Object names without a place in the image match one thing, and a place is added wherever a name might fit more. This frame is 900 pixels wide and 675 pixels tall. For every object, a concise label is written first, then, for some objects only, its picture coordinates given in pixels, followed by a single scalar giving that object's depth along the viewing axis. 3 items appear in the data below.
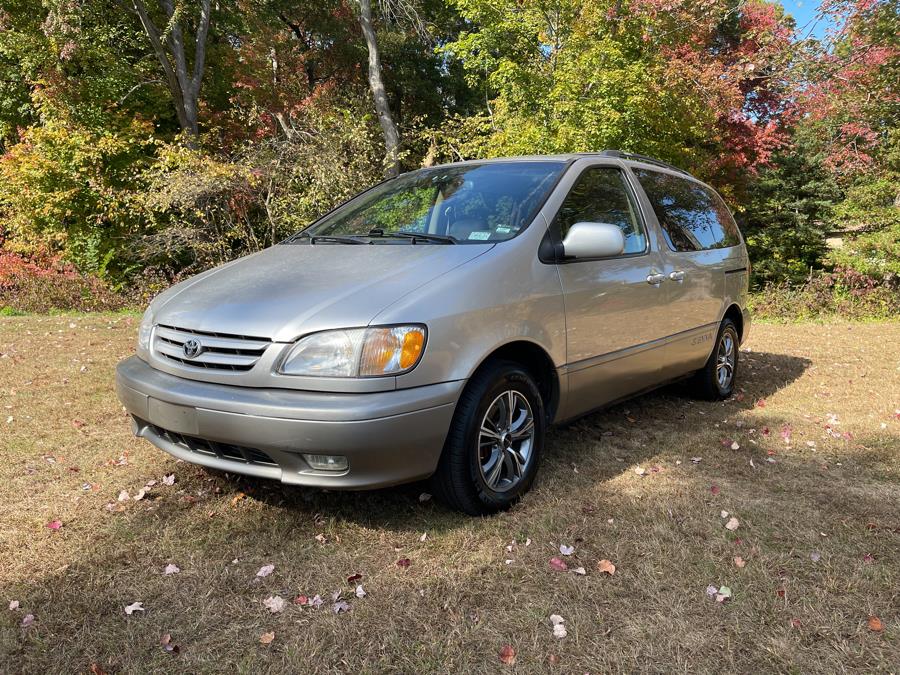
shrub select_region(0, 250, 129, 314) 11.09
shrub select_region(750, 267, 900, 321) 11.99
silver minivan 2.60
